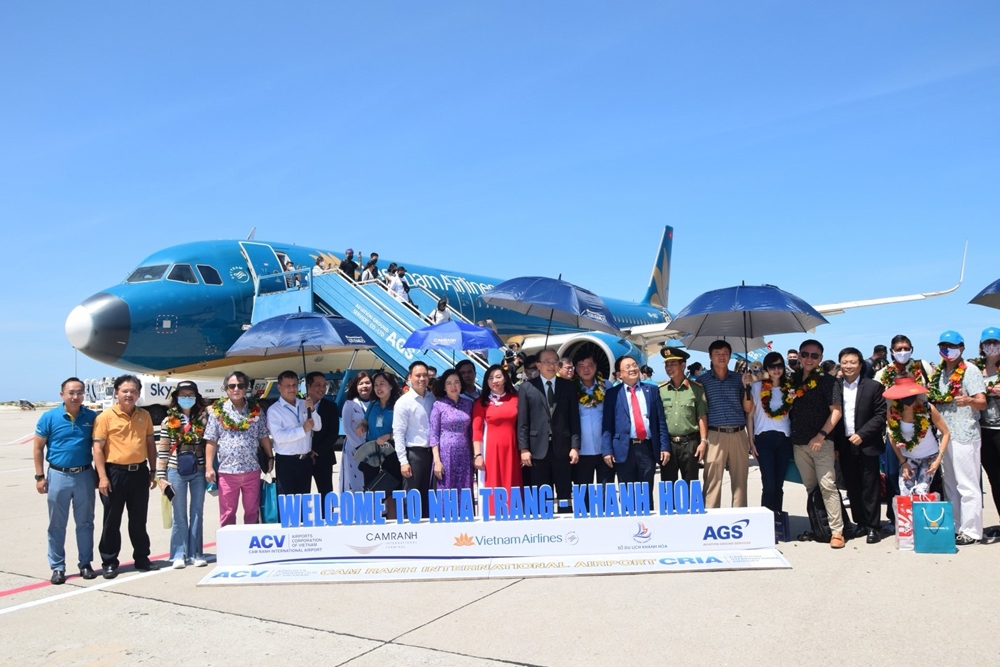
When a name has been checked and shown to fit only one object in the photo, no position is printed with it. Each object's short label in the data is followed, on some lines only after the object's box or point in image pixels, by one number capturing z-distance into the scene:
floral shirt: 5.65
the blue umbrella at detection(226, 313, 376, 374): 6.80
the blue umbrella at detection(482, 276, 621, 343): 6.86
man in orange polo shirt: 5.48
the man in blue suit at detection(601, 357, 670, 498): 5.91
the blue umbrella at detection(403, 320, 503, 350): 7.46
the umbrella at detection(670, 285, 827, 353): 6.17
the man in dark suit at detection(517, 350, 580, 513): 5.83
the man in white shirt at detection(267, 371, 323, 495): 5.84
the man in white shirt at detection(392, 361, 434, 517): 5.82
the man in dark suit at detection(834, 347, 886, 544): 5.86
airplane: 11.06
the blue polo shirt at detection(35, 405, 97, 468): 5.47
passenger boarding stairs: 11.97
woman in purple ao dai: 5.84
